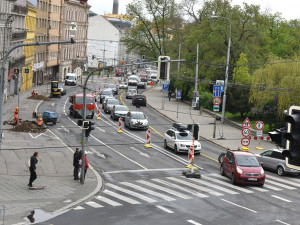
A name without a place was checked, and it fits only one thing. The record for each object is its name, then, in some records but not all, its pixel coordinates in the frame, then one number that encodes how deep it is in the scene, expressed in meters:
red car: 28.31
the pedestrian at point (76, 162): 27.67
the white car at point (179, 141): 38.00
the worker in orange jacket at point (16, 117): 46.06
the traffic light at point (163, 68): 25.38
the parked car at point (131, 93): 81.62
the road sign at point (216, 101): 45.91
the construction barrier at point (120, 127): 47.28
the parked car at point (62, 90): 78.43
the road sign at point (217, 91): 50.91
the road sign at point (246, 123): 39.25
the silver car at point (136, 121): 48.91
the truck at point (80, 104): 54.94
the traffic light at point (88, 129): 27.25
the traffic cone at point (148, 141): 40.00
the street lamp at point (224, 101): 52.78
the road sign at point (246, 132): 38.31
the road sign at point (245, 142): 38.56
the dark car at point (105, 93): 71.09
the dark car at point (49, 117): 48.76
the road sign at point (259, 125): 40.41
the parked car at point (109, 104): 60.47
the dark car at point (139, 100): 70.56
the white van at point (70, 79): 97.94
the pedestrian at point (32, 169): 24.89
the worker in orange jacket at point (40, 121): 45.97
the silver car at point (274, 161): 32.75
